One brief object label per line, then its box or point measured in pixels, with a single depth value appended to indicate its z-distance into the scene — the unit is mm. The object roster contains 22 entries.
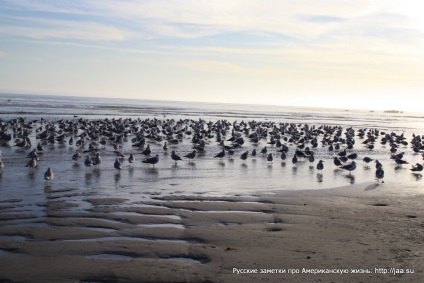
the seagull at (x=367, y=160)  22094
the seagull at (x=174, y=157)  20750
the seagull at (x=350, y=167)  19145
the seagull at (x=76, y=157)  19750
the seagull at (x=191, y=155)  21625
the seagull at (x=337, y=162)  20781
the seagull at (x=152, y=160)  19500
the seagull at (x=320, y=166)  19391
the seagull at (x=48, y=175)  14714
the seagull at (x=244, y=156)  22047
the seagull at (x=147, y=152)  22547
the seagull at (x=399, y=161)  22047
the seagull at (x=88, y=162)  17536
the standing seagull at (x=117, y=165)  17609
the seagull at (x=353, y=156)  23703
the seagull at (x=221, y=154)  22406
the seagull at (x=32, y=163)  17359
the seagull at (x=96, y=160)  18297
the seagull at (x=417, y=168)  19891
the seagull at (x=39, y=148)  22744
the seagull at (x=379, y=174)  17219
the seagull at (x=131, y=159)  19788
